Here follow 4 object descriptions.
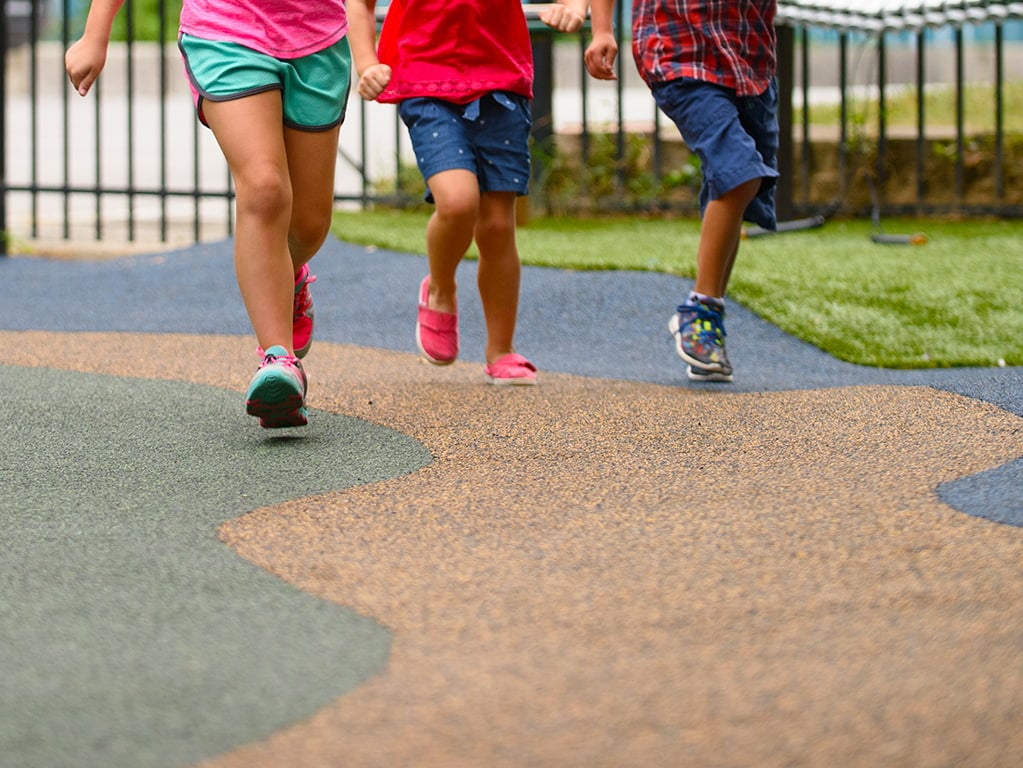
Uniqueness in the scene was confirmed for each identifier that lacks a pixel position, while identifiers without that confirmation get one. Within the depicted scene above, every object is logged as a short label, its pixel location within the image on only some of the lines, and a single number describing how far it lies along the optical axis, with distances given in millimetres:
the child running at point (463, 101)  7328
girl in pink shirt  6145
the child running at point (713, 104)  7656
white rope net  13945
